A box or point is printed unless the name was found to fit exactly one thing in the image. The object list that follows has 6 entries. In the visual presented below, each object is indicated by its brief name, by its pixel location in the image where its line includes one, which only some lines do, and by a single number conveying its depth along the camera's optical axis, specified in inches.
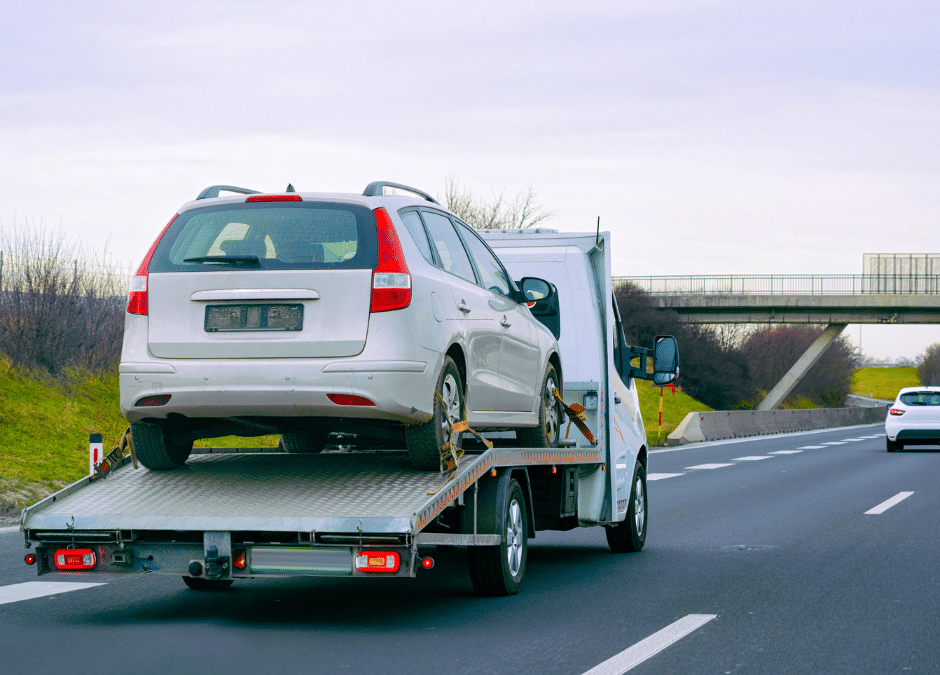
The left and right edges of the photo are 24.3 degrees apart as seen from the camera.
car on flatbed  429.3
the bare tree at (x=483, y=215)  3145.2
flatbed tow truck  413.6
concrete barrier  2259.9
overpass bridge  4370.2
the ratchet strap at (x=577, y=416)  614.5
